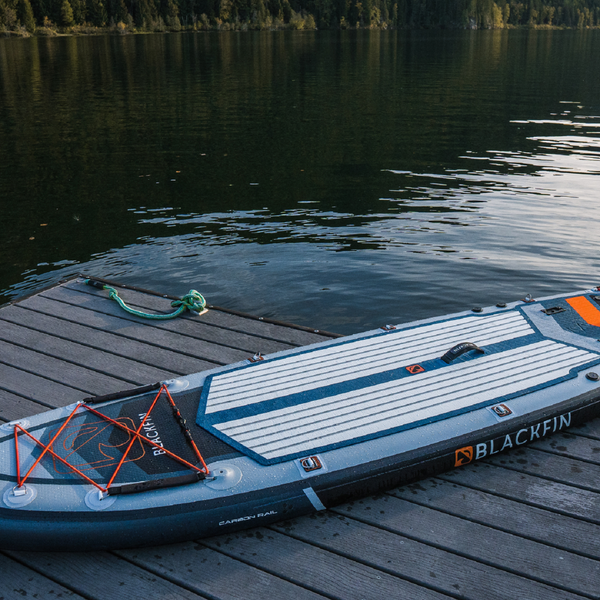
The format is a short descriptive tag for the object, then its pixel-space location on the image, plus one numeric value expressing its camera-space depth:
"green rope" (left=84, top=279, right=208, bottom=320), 5.64
